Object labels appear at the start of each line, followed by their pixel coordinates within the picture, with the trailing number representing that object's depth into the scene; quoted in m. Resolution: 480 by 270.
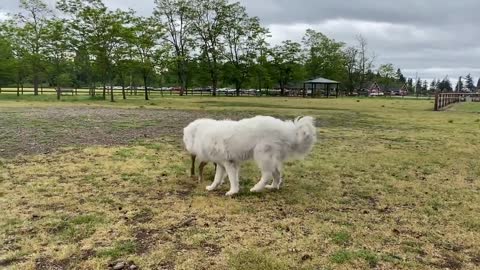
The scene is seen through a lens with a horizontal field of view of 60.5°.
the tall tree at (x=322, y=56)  69.88
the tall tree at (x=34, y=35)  35.50
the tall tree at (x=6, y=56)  37.72
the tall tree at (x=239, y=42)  58.53
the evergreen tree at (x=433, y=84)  122.53
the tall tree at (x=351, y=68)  77.06
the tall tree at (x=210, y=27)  56.69
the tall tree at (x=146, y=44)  35.91
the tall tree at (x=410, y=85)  110.39
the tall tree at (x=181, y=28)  54.88
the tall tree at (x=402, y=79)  117.94
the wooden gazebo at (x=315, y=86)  58.16
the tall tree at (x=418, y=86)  102.58
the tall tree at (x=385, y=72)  87.06
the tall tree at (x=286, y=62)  64.00
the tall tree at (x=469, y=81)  135.70
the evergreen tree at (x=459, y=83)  104.29
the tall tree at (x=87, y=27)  32.22
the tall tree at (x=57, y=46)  33.22
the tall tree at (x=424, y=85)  115.00
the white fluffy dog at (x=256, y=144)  5.77
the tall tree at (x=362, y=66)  79.62
